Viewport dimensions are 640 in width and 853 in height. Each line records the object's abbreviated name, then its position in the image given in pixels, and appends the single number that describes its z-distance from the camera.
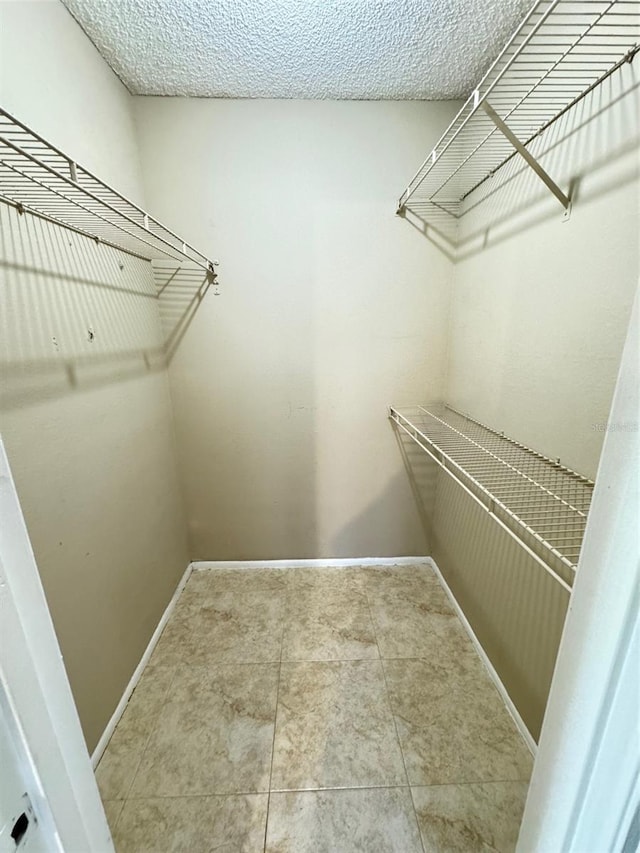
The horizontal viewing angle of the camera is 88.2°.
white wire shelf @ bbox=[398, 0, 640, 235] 0.74
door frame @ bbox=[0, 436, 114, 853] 0.37
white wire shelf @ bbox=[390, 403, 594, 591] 0.77
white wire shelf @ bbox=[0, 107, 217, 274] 0.73
